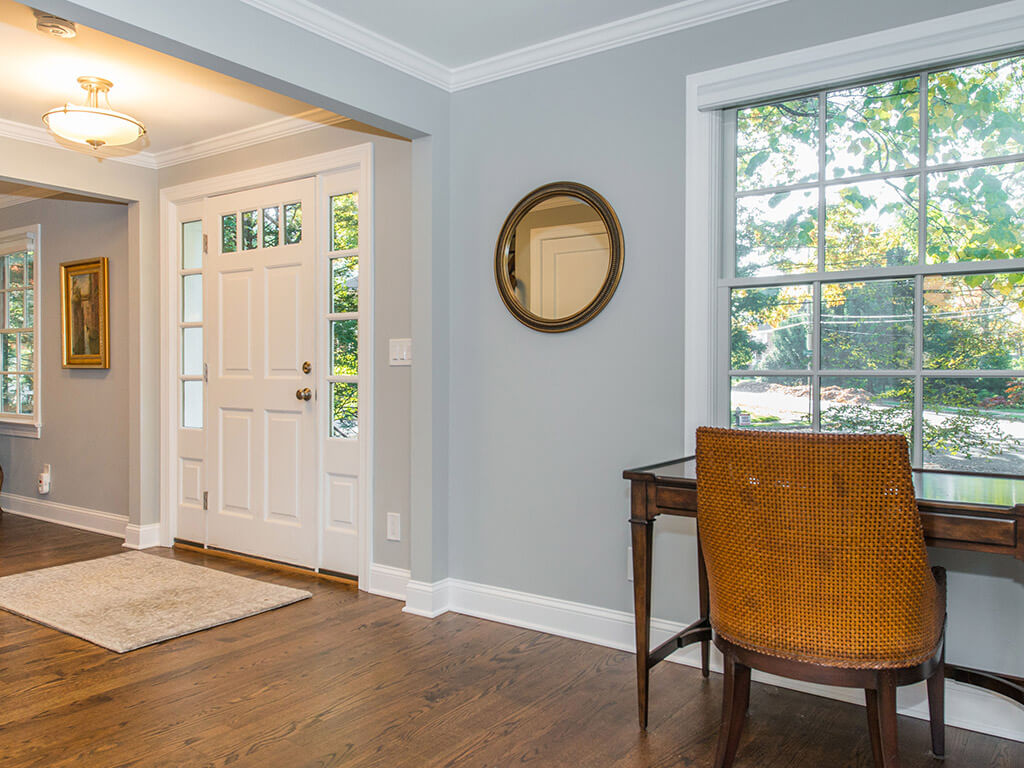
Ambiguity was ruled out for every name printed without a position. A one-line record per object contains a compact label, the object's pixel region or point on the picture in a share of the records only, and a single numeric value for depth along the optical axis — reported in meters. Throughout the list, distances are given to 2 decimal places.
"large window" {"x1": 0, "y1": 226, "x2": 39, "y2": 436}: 5.48
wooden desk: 1.65
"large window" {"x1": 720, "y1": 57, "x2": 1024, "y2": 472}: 2.22
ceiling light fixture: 3.05
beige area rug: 3.04
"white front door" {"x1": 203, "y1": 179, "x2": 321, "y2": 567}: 3.88
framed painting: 4.87
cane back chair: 1.59
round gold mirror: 2.91
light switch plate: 3.41
